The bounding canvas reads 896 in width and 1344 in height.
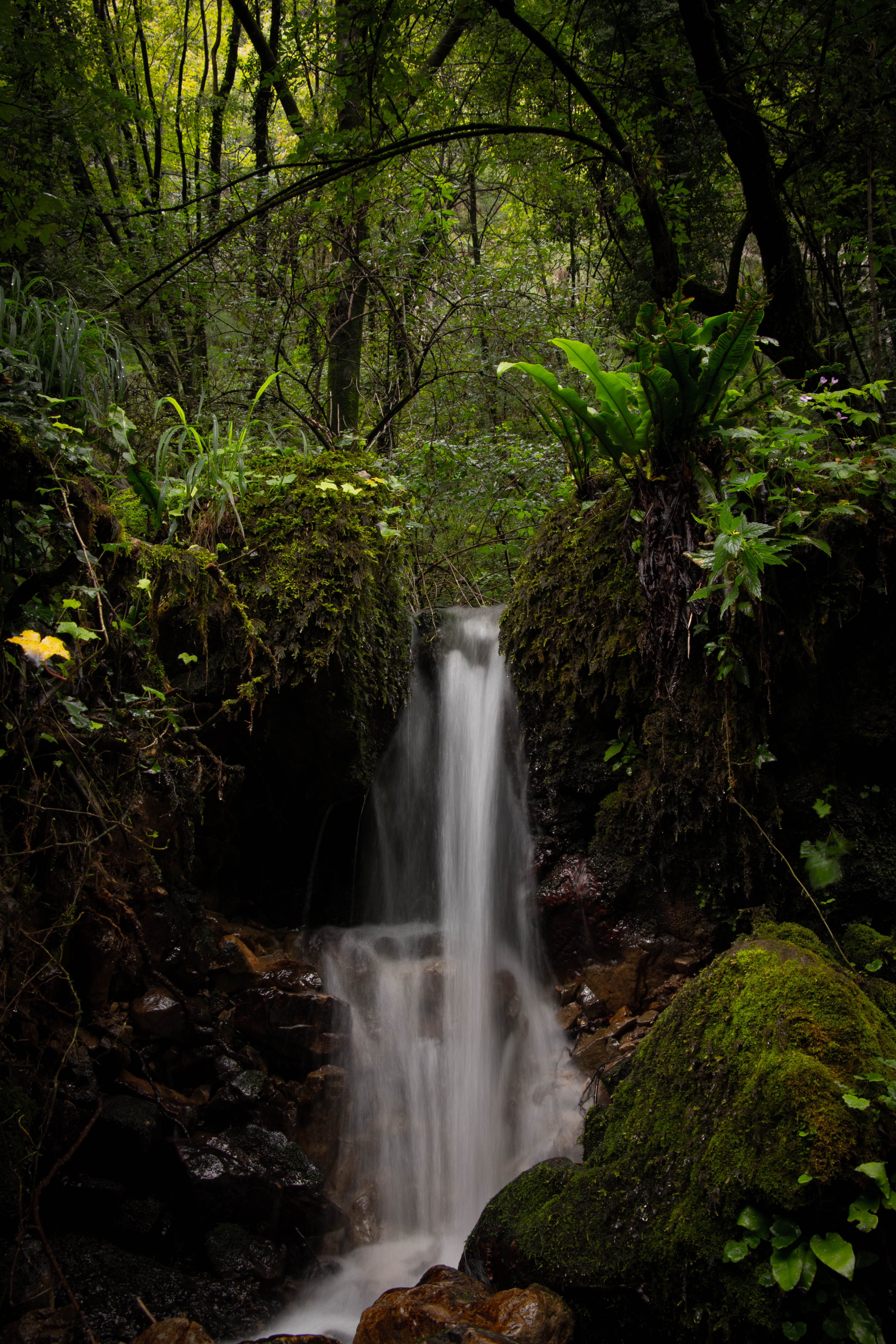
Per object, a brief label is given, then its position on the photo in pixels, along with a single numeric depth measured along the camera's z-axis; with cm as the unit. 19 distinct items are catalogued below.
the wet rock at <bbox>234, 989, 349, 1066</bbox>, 357
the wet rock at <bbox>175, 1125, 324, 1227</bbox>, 293
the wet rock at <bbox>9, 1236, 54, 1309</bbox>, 235
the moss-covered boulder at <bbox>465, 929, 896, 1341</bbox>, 184
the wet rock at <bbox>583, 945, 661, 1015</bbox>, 351
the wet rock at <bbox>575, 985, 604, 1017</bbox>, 357
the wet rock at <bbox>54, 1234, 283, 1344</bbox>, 242
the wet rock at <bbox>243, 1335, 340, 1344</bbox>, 233
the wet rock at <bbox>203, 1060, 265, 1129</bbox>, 318
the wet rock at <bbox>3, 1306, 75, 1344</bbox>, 224
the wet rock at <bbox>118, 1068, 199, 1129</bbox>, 301
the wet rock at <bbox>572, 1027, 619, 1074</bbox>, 331
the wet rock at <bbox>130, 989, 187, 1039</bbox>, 320
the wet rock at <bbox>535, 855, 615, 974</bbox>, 372
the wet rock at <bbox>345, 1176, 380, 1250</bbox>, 325
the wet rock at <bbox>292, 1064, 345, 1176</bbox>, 347
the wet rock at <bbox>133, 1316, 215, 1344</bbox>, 227
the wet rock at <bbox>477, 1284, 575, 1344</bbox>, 207
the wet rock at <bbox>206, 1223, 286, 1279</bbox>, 283
